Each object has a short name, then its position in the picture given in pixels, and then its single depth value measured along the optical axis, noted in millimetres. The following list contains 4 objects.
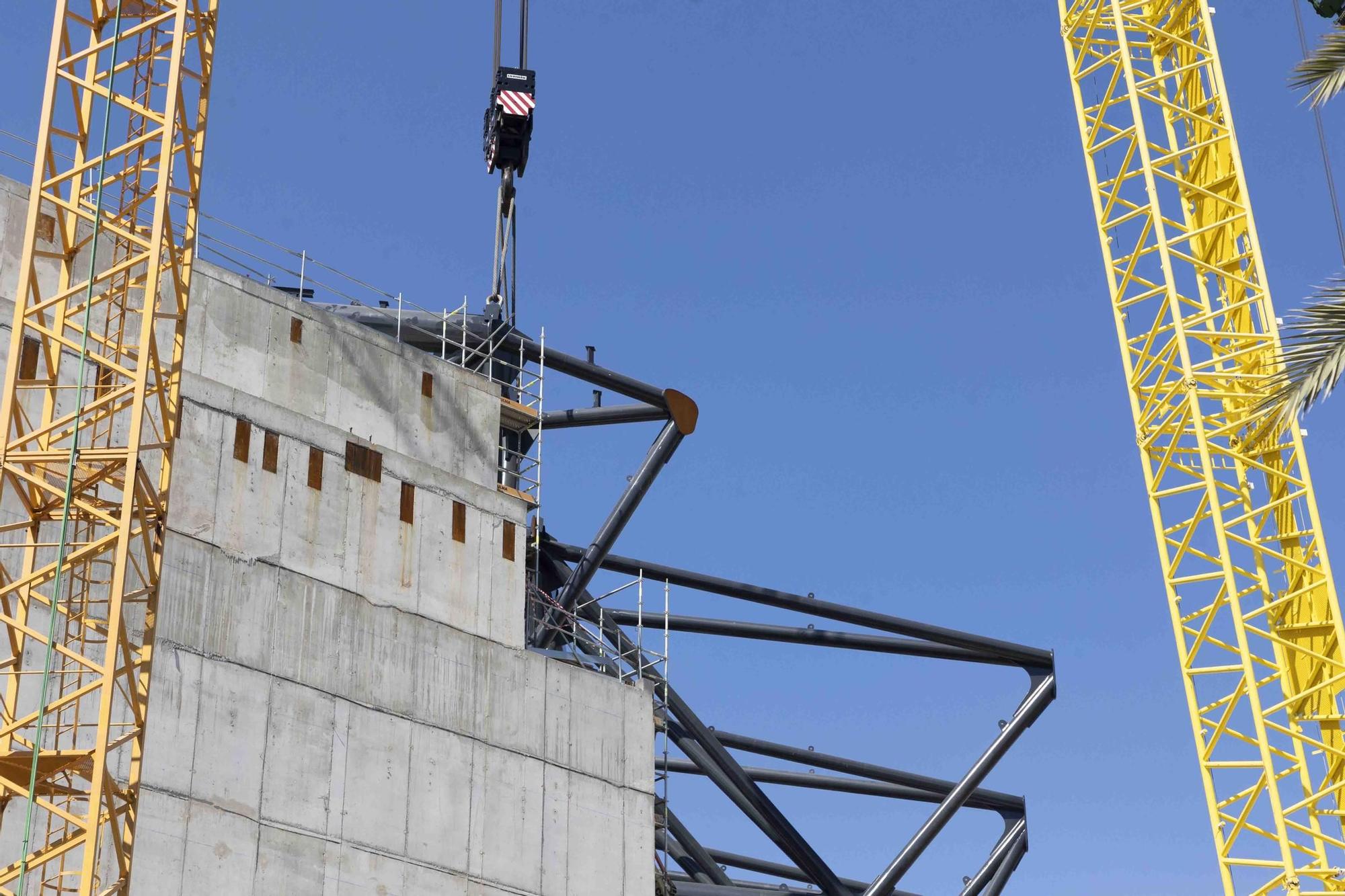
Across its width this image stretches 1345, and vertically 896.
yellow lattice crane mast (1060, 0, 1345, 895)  43938
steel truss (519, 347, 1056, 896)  58125
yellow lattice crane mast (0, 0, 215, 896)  33188
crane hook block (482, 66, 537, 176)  63094
